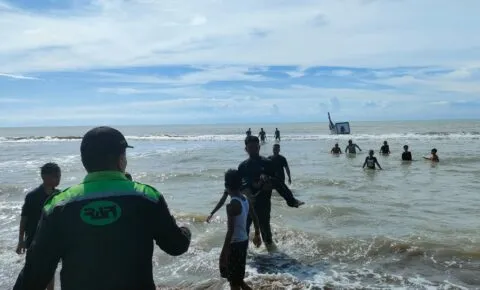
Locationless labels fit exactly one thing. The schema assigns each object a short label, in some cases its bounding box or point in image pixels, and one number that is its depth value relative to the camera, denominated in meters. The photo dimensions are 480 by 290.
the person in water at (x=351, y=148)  29.39
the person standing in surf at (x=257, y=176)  7.48
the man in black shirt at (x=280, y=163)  9.34
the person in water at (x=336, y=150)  30.03
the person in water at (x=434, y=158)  23.65
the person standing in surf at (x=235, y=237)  5.46
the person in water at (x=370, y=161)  20.80
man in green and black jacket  2.32
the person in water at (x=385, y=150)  27.95
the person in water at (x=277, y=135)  48.30
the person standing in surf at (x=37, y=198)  5.25
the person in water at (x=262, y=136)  45.97
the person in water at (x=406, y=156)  24.34
